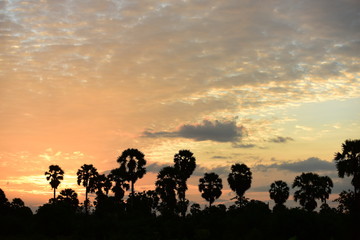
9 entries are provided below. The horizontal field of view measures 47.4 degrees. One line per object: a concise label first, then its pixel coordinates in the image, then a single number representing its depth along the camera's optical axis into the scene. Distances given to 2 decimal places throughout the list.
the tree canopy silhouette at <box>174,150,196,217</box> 85.44
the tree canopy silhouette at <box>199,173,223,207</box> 92.62
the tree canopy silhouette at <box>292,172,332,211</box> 78.56
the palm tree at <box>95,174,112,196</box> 99.87
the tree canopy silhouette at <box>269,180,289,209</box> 98.12
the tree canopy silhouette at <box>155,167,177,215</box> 84.44
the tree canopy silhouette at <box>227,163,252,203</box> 90.12
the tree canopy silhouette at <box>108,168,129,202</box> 88.54
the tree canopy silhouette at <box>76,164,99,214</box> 100.50
